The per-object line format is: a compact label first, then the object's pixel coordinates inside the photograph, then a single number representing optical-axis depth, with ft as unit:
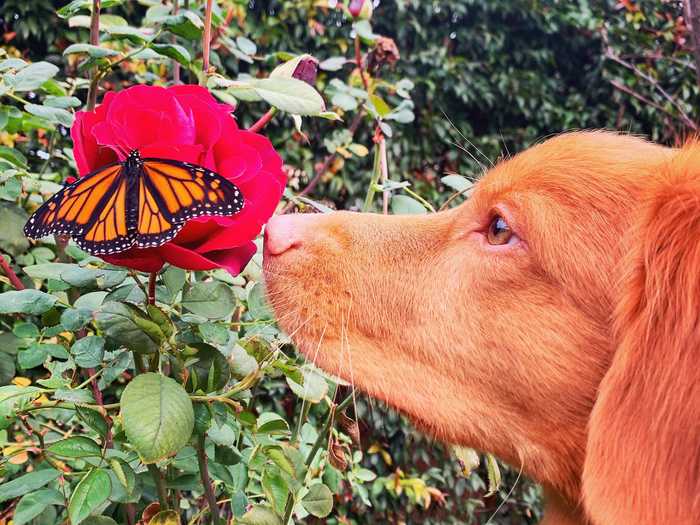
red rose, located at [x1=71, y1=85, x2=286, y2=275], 0.99
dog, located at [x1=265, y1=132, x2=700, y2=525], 1.21
